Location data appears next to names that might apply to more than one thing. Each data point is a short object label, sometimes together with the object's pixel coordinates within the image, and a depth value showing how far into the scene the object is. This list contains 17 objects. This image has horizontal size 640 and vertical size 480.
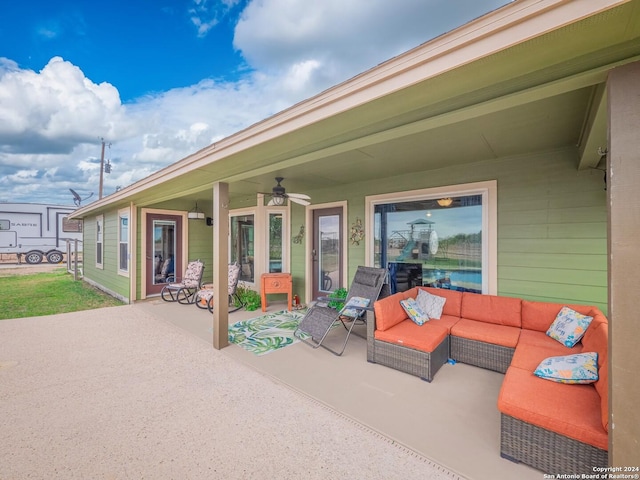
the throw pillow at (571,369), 1.98
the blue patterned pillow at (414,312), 3.44
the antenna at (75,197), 22.14
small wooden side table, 5.83
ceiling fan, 4.81
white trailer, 16.14
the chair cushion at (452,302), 3.75
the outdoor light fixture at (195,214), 7.70
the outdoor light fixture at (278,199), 4.86
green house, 1.27
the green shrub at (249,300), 5.97
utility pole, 17.89
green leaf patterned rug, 3.90
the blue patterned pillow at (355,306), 3.75
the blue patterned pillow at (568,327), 2.73
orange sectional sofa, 1.68
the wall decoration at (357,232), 5.22
